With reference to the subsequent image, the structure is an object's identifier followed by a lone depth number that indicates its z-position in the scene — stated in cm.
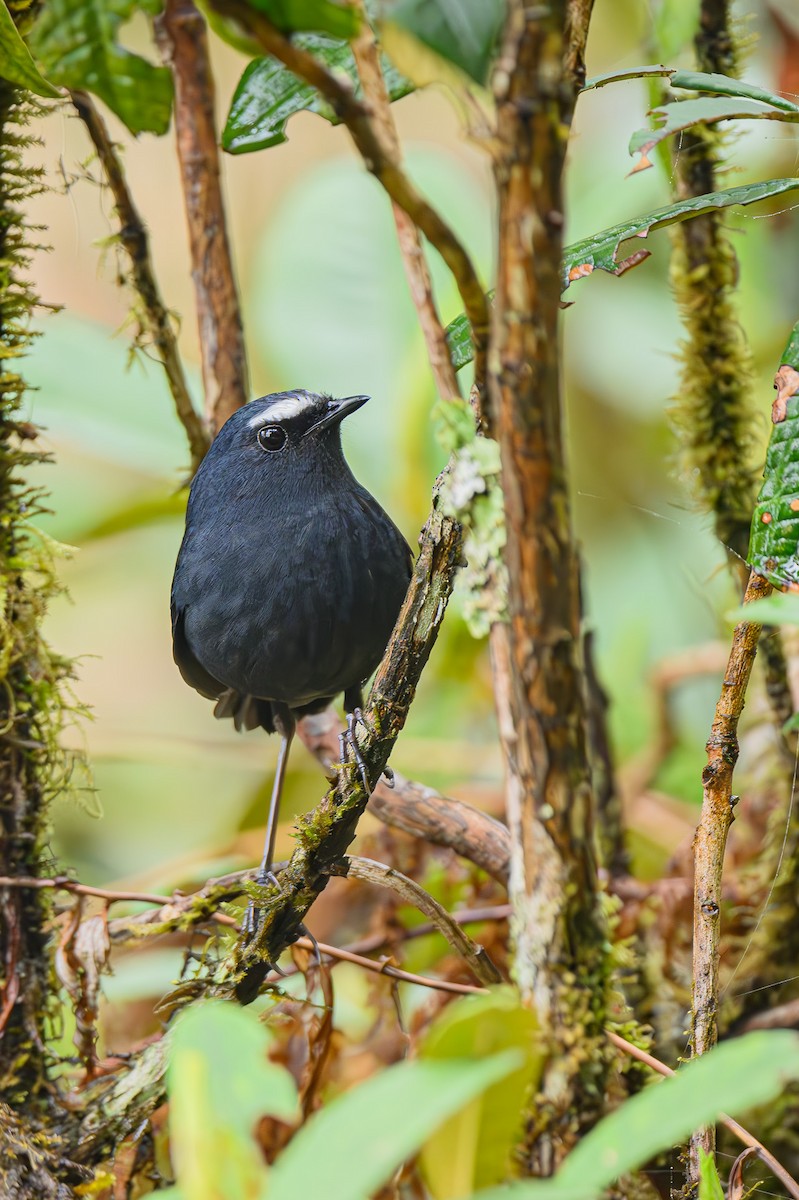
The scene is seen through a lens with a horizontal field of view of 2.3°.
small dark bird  402
